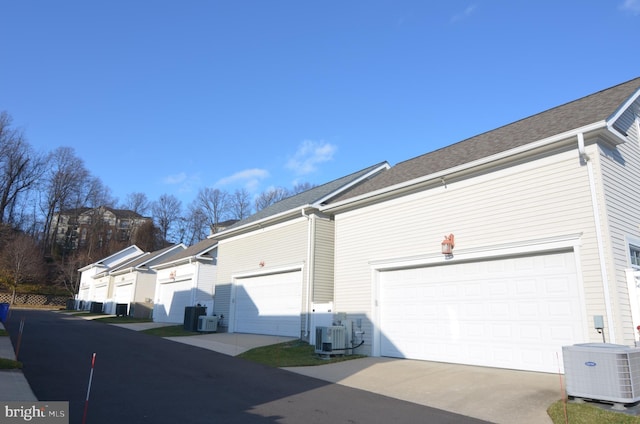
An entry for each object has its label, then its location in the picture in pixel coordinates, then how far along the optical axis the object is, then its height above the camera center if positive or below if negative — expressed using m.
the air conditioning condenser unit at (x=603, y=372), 6.12 -0.74
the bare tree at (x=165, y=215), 68.06 +14.72
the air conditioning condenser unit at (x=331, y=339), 11.97 -0.70
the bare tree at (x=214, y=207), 62.81 +15.01
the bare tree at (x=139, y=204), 69.19 +16.60
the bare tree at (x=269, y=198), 56.78 +14.92
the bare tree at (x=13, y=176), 50.86 +15.63
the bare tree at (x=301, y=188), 56.69 +16.24
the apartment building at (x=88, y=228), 60.78 +11.44
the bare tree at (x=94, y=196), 61.72 +16.09
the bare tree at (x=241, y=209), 60.50 +14.34
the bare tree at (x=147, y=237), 62.44 +10.38
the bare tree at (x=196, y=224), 64.19 +12.76
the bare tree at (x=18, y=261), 47.09 +4.87
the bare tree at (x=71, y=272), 55.41 +4.59
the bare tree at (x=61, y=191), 58.97 +15.82
